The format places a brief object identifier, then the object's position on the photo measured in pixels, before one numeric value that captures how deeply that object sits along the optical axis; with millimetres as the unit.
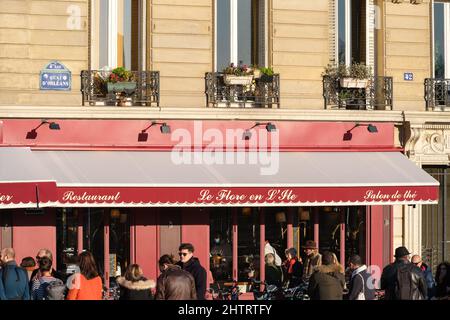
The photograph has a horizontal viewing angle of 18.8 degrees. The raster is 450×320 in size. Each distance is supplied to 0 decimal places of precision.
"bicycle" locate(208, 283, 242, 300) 21469
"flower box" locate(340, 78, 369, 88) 24641
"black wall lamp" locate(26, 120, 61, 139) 22844
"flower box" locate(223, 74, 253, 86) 24000
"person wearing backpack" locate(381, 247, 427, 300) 17797
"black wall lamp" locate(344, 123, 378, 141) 24688
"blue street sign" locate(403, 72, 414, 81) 25297
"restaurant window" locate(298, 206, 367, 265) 24875
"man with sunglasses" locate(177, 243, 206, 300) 17875
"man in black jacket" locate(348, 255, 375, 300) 17578
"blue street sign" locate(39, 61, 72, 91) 23062
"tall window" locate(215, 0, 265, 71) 24516
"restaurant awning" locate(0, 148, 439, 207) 22109
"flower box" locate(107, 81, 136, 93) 23391
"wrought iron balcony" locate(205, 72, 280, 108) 24141
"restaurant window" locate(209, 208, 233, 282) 24297
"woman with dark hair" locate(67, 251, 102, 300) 16516
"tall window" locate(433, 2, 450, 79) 26031
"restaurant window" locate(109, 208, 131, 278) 23766
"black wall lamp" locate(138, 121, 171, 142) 23547
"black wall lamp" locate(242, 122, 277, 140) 24100
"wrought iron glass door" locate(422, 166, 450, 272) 25891
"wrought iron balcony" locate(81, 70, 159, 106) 23344
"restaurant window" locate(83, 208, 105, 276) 23562
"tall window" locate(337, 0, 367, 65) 25359
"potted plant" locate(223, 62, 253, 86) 24000
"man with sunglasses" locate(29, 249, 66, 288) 18422
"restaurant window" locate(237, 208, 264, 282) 24406
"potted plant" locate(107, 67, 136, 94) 23406
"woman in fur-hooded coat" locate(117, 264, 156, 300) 16375
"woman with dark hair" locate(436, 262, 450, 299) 19078
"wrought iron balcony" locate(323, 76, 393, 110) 24688
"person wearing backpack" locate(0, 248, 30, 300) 17328
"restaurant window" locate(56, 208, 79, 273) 23453
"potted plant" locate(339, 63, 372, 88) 24656
